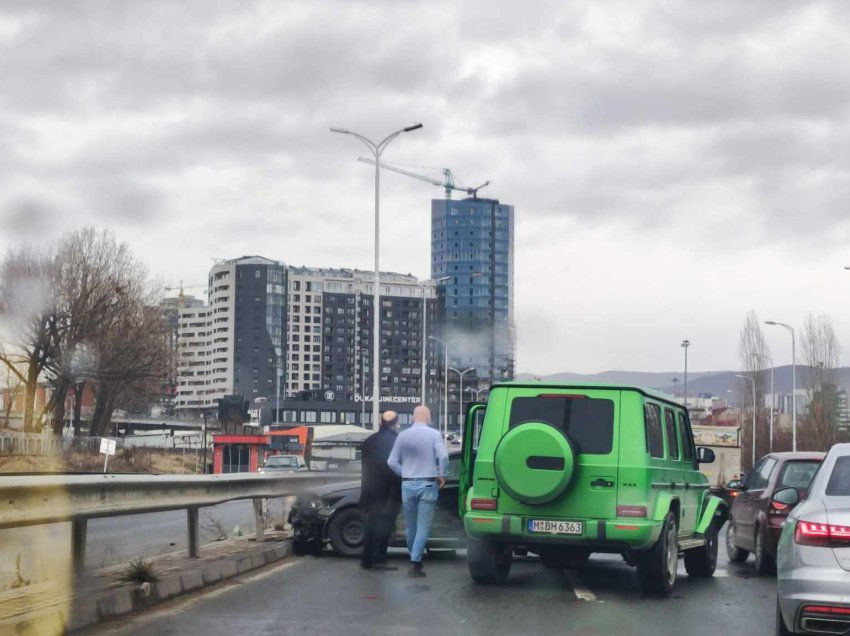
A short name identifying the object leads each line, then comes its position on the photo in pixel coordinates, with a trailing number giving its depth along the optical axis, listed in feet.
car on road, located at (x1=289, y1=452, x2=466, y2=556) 51.11
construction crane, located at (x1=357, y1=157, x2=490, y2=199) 612.70
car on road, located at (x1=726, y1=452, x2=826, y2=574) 47.21
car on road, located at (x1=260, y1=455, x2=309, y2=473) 166.95
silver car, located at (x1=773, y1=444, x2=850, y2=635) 24.54
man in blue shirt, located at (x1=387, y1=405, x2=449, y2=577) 45.14
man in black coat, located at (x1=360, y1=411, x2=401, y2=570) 46.11
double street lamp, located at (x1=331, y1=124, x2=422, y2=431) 124.06
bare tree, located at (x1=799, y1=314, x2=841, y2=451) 266.16
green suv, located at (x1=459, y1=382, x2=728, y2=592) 38.52
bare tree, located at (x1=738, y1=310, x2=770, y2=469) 305.32
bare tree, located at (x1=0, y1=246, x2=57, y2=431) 142.82
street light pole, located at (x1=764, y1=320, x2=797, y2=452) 224.61
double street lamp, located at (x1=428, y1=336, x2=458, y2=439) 238.66
